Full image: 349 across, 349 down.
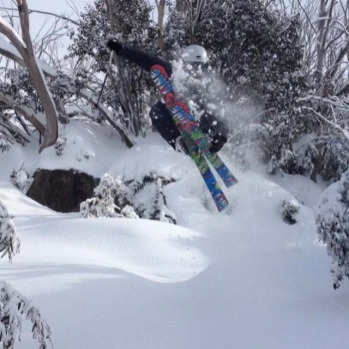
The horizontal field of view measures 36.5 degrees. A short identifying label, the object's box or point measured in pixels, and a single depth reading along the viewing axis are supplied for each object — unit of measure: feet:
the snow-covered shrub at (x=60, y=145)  41.52
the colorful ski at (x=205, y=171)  23.65
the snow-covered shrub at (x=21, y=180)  40.47
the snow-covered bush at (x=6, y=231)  8.20
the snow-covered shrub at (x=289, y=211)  34.40
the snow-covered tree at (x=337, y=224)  13.96
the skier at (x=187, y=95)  21.77
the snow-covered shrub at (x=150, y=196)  33.76
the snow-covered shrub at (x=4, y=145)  43.06
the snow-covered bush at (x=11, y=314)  7.68
